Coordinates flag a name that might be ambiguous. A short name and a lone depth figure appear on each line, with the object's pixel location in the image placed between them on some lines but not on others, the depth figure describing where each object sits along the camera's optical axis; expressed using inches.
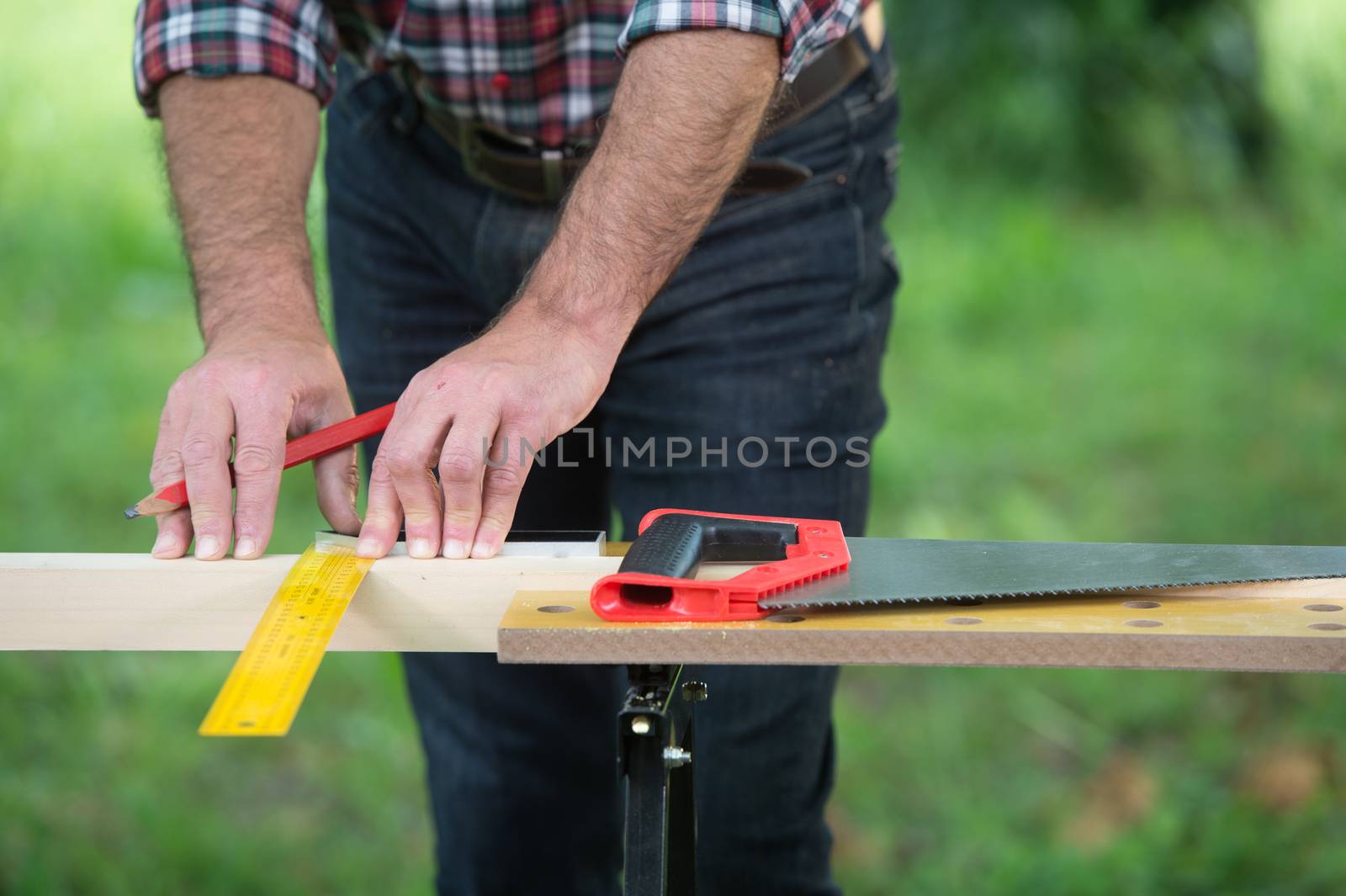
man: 101.2
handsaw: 96.3
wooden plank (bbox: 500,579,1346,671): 94.7
